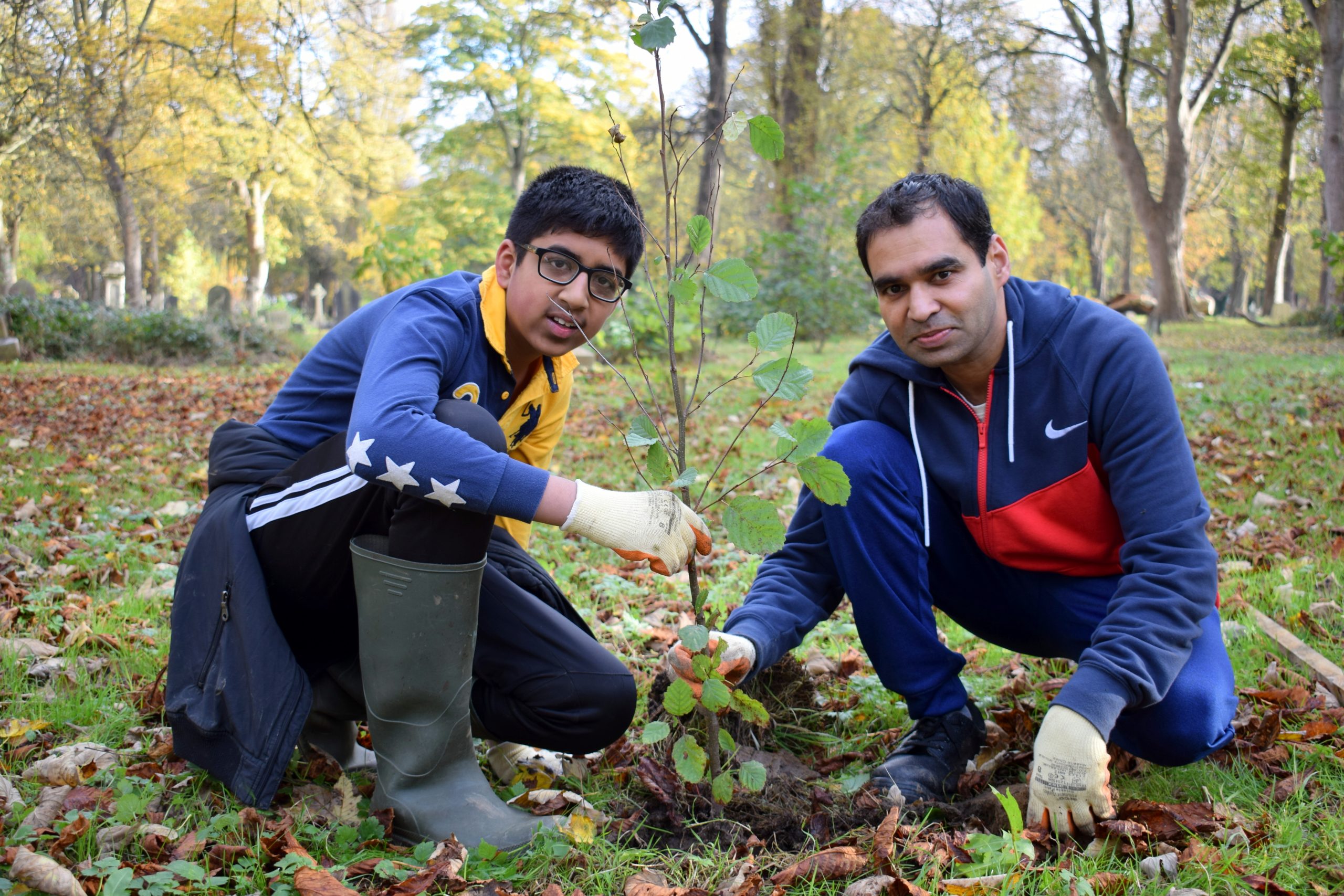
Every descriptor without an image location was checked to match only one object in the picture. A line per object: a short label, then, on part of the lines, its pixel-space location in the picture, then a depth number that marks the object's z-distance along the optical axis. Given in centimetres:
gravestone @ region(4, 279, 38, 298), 1809
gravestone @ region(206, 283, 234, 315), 1965
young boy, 170
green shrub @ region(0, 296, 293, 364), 1144
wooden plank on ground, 231
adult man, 188
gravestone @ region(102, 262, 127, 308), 2658
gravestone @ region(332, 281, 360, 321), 4281
